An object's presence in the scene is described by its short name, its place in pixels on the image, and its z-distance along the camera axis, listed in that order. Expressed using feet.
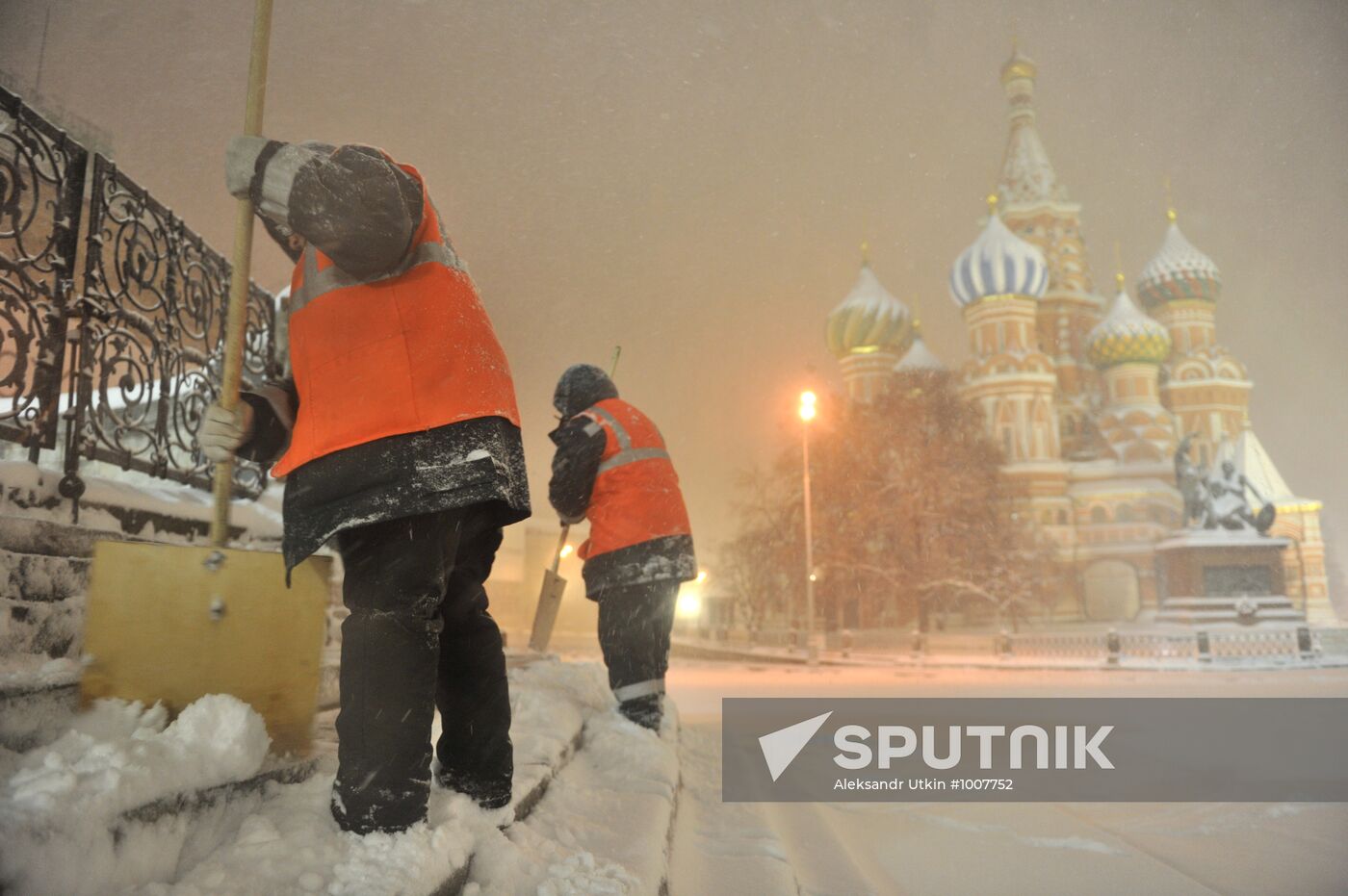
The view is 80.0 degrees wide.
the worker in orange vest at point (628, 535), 7.46
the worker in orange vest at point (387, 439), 3.20
